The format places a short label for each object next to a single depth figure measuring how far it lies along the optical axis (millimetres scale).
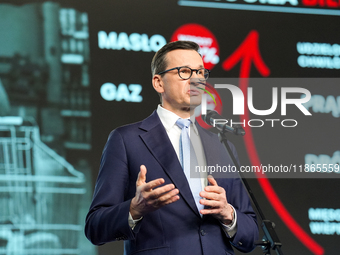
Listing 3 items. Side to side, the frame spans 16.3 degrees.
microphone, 3441
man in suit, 3410
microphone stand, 3333
